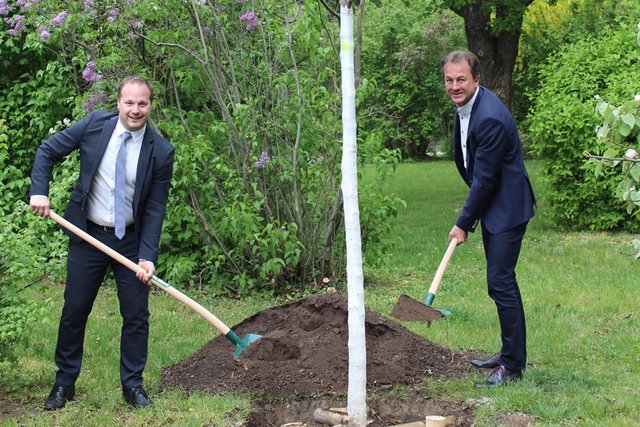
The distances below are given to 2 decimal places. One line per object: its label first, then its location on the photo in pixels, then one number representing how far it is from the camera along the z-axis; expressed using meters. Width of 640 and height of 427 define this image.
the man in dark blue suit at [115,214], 4.99
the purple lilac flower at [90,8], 8.02
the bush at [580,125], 11.66
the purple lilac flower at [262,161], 8.15
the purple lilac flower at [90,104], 8.44
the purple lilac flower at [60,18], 7.97
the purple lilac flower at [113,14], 7.98
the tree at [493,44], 15.25
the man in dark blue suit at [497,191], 5.26
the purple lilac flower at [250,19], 7.98
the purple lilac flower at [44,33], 8.12
